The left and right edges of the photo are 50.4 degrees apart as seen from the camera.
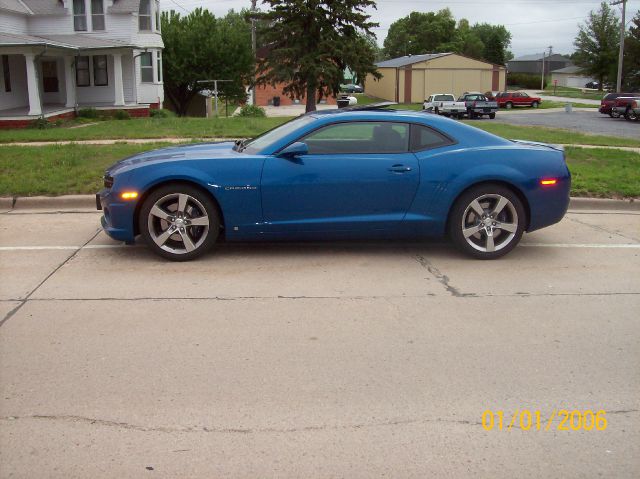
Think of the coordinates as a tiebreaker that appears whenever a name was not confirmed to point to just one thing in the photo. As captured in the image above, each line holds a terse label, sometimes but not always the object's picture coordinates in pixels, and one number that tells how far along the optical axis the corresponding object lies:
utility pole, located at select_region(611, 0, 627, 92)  56.25
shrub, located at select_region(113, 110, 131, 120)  29.27
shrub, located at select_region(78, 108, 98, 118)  29.52
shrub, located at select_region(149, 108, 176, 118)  31.60
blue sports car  6.48
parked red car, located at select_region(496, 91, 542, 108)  54.75
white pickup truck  42.47
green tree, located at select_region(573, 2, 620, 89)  75.12
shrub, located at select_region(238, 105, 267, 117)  33.22
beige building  66.19
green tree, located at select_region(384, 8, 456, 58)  109.81
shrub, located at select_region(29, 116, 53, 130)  23.69
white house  29.59
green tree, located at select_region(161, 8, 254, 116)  41.72
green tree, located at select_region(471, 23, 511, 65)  101.62
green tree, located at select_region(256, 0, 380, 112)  33.22
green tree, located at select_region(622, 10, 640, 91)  60.94
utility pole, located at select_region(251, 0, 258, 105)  43.94
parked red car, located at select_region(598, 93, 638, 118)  41.62
